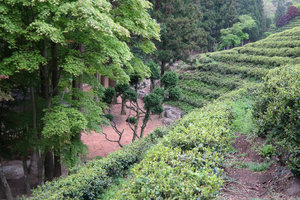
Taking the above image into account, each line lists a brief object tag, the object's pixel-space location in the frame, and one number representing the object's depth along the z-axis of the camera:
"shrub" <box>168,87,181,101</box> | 12.15
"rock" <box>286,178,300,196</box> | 3.54
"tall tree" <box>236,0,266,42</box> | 35.58
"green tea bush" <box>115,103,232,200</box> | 2.83
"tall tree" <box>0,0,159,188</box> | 5.47
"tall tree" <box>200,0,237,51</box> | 30.44
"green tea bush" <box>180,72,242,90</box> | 18.94
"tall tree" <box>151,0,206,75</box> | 17.78
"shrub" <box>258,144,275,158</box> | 4.80
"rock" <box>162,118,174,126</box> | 16.75
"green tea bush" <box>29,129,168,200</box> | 4.75
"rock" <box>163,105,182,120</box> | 18.23
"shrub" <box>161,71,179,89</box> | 12.01
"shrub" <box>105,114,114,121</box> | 11.38
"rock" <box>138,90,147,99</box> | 22.00
